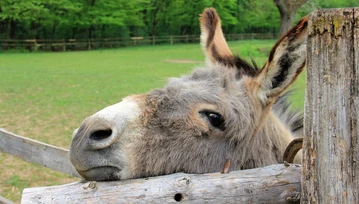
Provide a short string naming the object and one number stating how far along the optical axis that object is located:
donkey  2.24
